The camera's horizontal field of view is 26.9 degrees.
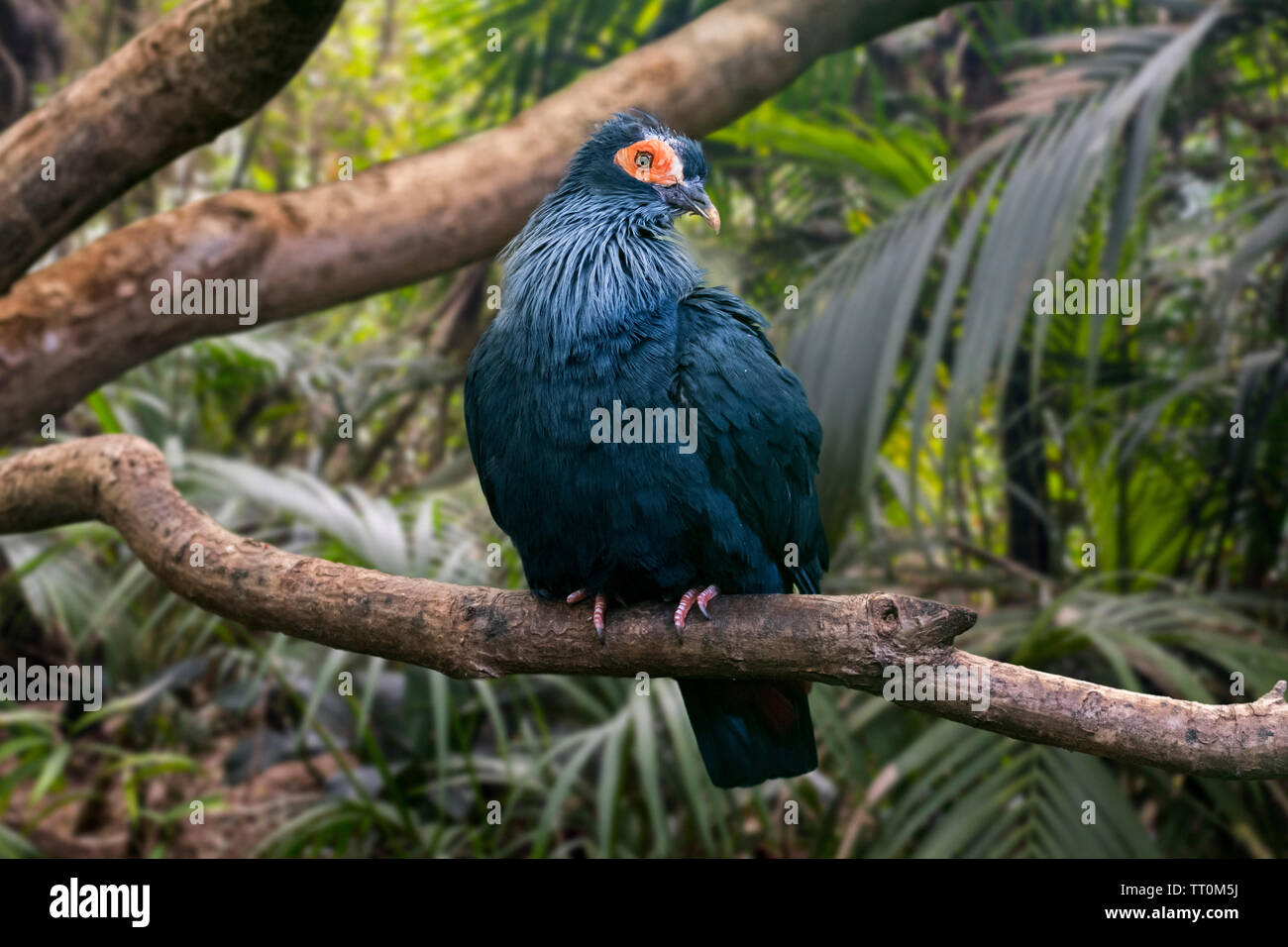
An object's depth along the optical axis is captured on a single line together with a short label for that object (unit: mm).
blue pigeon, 871
